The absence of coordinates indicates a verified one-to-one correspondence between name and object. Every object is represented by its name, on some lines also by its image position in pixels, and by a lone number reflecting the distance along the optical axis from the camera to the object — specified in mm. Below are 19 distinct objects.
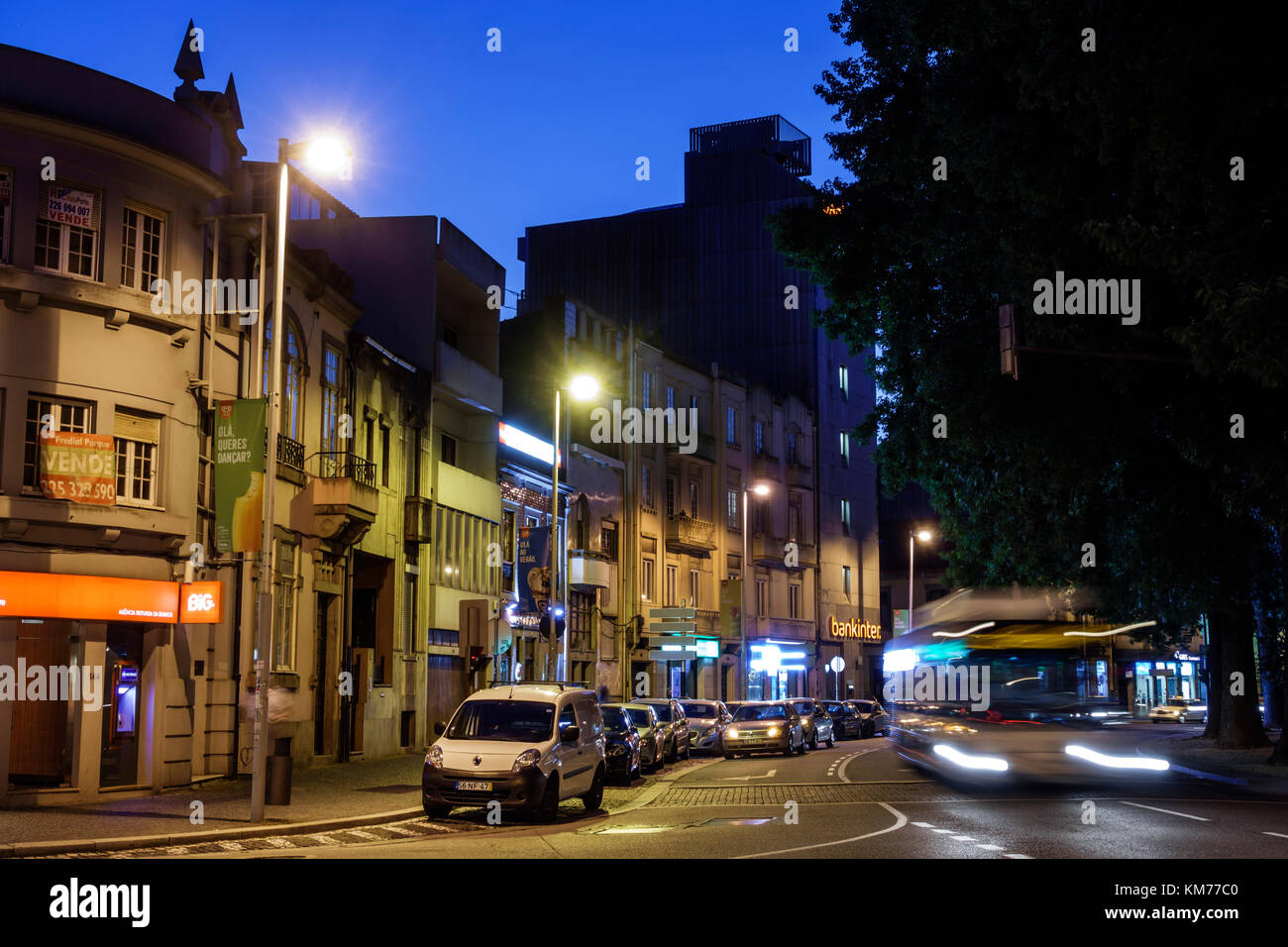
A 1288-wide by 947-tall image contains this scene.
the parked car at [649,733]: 30453
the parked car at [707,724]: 39656
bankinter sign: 75875
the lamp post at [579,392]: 34822
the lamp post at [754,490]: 55509
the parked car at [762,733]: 38000
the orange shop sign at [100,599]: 20109
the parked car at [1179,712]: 65000
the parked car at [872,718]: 54438
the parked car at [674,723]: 34000
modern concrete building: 71875
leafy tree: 18016
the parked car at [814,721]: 43500
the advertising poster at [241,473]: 21641
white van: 18625
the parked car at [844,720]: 51375
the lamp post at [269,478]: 17906
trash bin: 19531
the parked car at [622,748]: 26266
